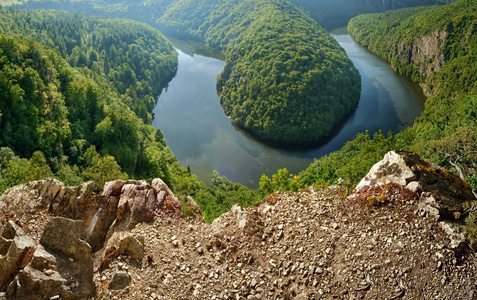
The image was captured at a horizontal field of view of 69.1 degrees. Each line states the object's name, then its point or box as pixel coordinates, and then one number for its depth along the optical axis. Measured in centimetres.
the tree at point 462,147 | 2643
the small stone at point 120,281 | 1495
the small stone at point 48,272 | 1415
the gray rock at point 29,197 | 1873
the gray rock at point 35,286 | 1352
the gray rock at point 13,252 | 1423
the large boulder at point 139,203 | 1962
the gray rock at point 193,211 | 2077
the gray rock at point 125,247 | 1647
